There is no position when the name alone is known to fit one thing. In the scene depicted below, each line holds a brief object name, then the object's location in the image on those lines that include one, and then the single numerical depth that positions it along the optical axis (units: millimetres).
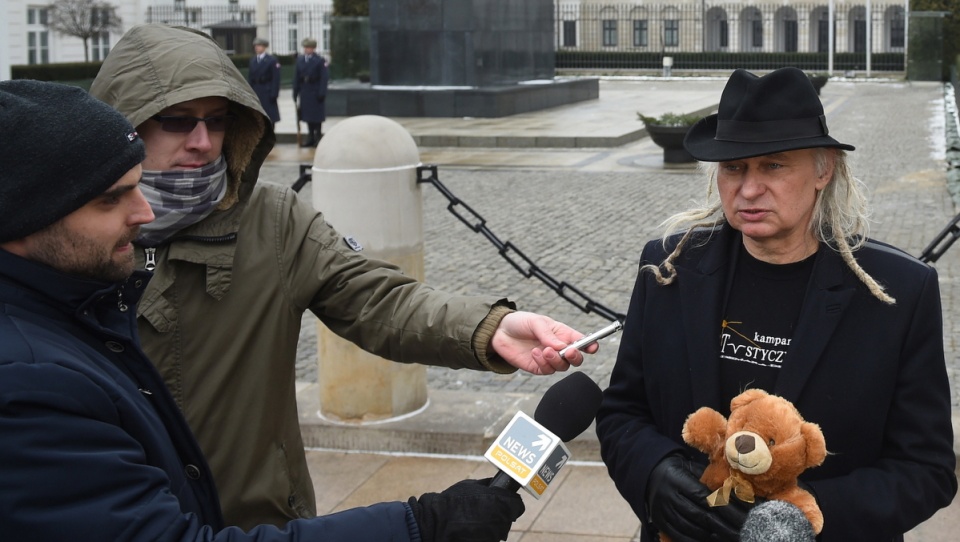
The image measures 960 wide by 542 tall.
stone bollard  5609
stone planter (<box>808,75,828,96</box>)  28041
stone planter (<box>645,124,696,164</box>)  16781
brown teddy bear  2365
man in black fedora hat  2615
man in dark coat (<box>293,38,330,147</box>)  20062
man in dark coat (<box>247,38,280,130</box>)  20516
